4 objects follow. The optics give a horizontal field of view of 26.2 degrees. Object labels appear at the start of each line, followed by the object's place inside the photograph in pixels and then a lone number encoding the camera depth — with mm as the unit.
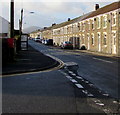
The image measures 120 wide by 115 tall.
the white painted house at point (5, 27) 33703
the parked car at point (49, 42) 78162
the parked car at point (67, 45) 53838
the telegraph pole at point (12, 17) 18484
